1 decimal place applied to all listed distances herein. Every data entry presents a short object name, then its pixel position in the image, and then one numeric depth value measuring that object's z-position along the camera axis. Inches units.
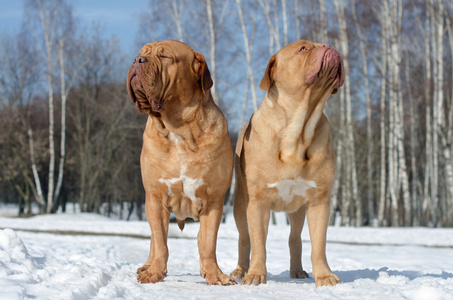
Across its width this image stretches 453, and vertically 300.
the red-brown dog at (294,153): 128.2
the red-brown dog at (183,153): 128.9
